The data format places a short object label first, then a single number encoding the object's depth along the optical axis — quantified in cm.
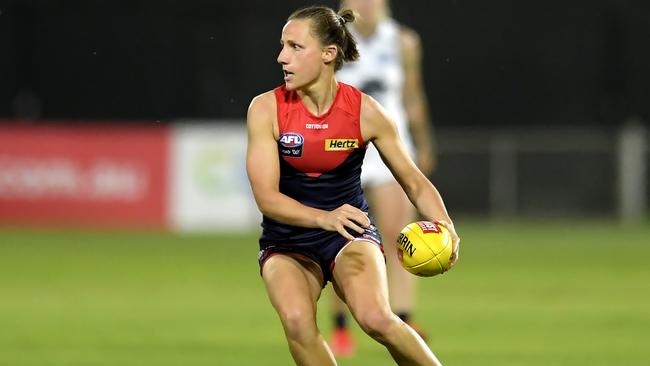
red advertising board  4269
